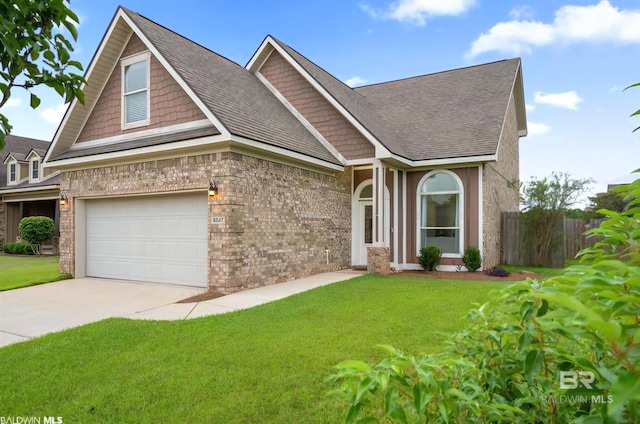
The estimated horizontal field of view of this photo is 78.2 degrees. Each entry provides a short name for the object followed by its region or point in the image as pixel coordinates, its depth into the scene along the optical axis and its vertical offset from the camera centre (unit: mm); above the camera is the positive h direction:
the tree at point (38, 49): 2039 +939
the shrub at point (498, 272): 11781 -1689
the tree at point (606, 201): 30055 +1236
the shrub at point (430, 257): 12492 -1278
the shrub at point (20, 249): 20469 -1632
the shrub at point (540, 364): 1035 -562
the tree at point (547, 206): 13062 +370
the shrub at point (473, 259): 12089 -1295
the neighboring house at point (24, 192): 22484 +1479
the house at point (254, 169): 9430 +1374
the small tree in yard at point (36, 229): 20375 -622
